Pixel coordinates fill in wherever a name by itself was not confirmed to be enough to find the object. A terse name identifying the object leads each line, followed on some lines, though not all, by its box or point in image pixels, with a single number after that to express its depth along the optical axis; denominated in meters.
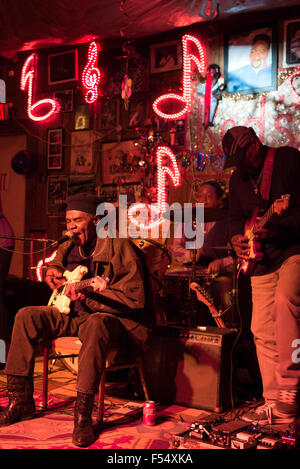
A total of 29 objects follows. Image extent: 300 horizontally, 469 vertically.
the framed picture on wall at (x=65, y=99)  7.54
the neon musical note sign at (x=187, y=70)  5.89
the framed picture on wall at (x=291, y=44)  5.66
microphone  3.72
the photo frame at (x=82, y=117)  7.39
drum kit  4.75
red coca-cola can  3.66
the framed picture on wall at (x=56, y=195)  7.58
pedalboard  3.10
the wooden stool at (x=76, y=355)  3.65
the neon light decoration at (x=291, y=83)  5.64
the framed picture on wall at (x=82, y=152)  7.36
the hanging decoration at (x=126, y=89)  5.98
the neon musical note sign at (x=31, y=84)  6.69
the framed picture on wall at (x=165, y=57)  6.57
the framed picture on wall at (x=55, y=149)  7.66
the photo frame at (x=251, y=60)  5.84
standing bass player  3.64
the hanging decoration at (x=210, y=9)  5.63
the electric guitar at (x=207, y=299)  4.74
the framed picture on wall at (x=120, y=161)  6.87
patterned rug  3.27
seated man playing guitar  3.42
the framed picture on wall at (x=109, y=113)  7.12
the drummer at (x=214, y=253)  4.81
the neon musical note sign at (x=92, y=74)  6.29
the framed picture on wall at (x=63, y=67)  7.51
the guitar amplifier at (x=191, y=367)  4.02
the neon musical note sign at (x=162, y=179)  6.18
